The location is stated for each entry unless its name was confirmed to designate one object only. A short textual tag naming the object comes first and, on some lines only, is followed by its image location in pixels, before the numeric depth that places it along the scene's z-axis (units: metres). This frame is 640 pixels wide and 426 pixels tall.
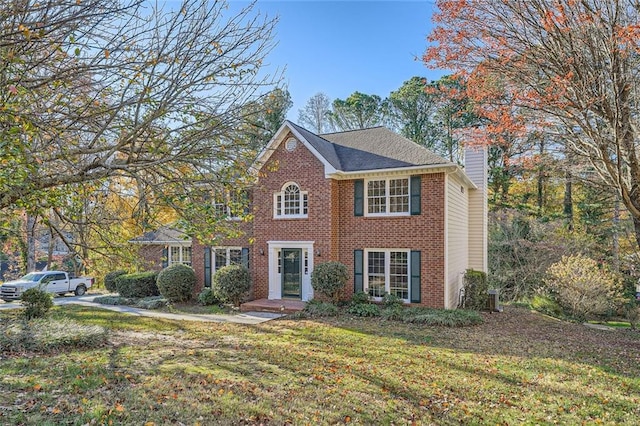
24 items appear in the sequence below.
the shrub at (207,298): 15.34
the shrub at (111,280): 19.28
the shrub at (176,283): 15.47
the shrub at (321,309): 12.54
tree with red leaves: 6.63
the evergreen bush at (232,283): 14.37
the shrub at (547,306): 15.06
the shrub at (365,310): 12.42
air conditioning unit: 15.20
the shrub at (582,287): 13.40
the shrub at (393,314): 12.00
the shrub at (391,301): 12.84
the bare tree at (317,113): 32.91
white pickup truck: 18.66
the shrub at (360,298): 13.42
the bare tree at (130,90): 4.42
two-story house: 13.02
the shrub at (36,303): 10.57
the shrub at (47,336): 7.52
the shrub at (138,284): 17.59
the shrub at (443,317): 11.19
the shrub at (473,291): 14.32
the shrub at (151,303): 15.22
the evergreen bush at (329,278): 13.05
